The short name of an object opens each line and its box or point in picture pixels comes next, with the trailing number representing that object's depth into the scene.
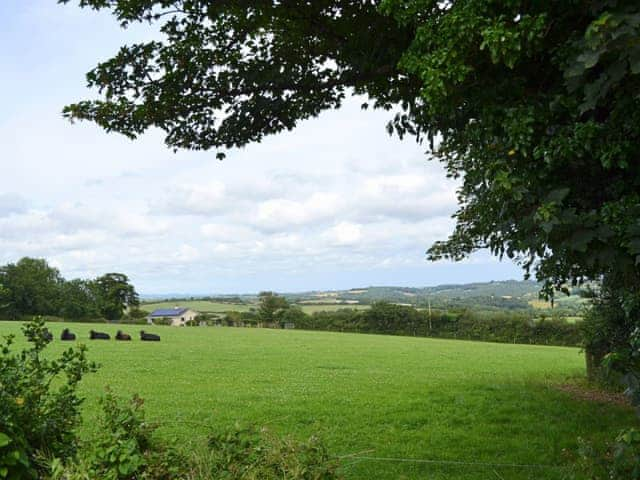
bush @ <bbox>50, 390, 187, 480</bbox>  3.19
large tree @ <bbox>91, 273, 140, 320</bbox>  83.50
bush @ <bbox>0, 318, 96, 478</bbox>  3.18
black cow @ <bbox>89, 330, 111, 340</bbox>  38.59
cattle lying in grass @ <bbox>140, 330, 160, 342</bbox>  40.19
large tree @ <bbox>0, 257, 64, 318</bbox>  76.00
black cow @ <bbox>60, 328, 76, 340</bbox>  35.72
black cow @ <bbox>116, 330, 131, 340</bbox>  38.97
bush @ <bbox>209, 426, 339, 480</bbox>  3.35
